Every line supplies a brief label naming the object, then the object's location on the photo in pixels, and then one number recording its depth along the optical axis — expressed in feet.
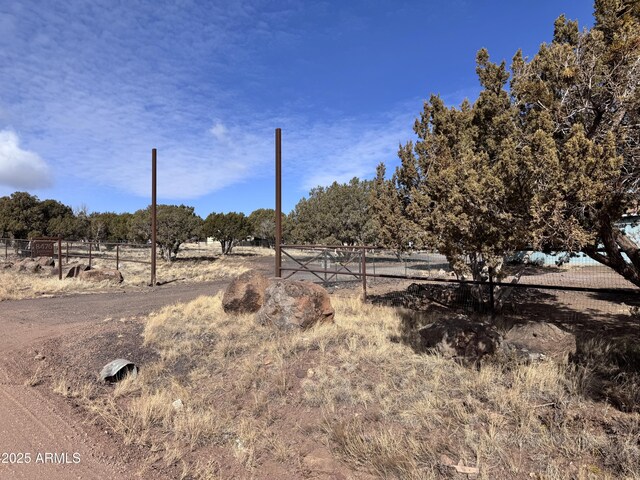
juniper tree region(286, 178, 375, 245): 111.75
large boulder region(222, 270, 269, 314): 30.55
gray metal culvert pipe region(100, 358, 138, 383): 19.04
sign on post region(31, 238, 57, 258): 69.46
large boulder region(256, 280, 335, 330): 26.30
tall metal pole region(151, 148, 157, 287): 57.11
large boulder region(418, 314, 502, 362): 19.21
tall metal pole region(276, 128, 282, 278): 41.65
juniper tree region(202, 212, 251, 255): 153.89
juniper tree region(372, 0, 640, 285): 12.54
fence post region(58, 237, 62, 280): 56.17
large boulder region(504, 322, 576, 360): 18.94
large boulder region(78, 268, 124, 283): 56.75
